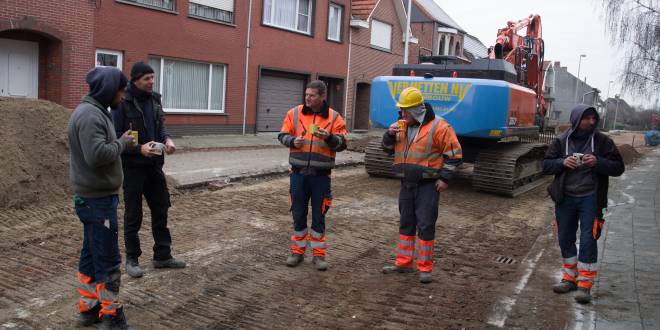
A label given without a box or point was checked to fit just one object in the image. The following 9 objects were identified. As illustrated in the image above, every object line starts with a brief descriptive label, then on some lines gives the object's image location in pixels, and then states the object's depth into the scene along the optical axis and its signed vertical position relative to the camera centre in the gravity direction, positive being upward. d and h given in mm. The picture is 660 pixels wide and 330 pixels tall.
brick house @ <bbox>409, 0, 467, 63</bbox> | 31000 +4326
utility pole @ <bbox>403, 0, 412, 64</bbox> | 21702 +2721
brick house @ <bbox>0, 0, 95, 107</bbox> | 13336 +850
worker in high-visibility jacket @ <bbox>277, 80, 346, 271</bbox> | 5926 -549
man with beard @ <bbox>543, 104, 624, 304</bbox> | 5406 -575
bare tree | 14970 +1989
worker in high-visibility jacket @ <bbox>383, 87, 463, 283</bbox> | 5820 -557
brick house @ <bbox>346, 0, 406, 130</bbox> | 23703 +2635
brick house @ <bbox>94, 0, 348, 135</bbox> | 15484 +1424
